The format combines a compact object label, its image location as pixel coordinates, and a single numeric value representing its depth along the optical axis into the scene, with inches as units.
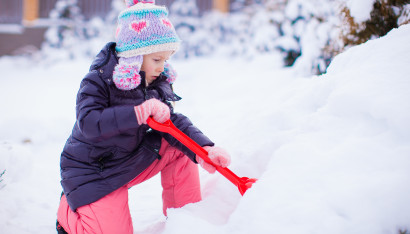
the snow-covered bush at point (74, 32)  323.9
